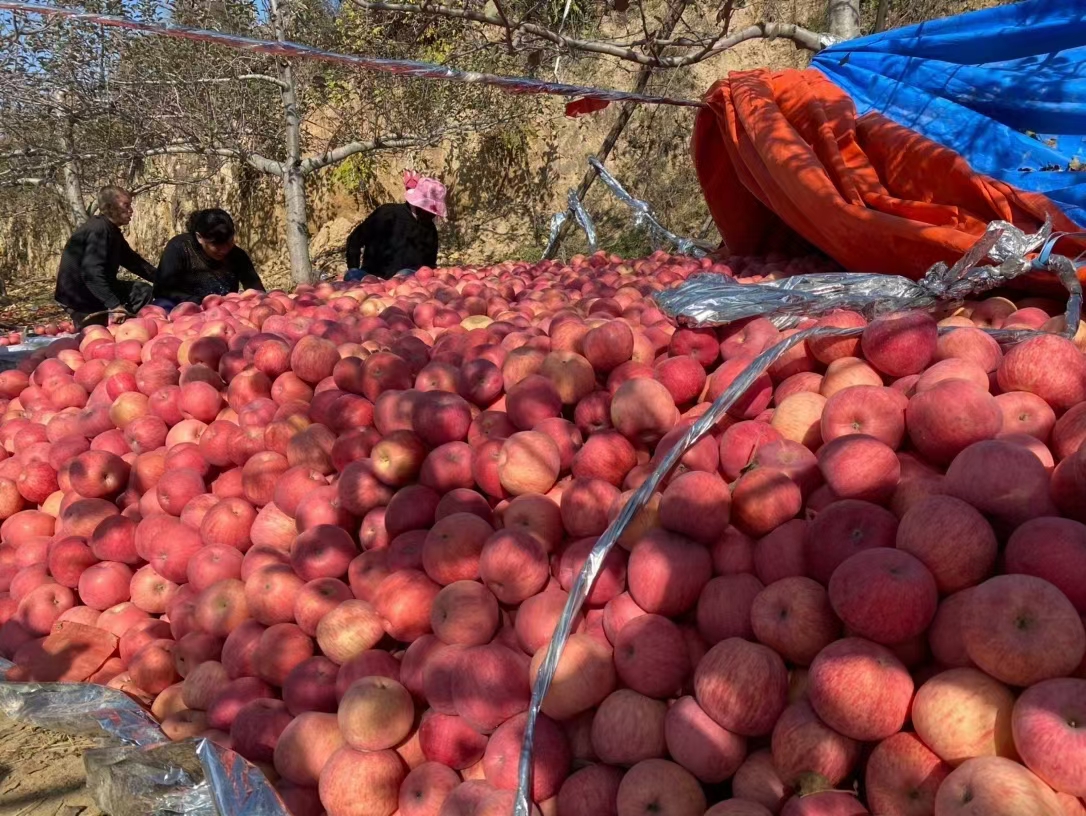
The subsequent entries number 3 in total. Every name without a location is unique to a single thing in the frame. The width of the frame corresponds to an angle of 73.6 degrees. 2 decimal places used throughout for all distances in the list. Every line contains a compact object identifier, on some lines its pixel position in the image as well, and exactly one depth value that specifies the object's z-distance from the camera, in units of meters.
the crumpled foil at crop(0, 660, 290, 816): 1.66
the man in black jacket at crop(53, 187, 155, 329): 6.73
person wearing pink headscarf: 7.76
